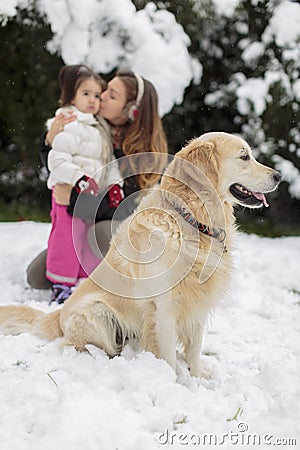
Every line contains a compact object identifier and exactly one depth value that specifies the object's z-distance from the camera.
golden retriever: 2.05
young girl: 3.23
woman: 3.32
